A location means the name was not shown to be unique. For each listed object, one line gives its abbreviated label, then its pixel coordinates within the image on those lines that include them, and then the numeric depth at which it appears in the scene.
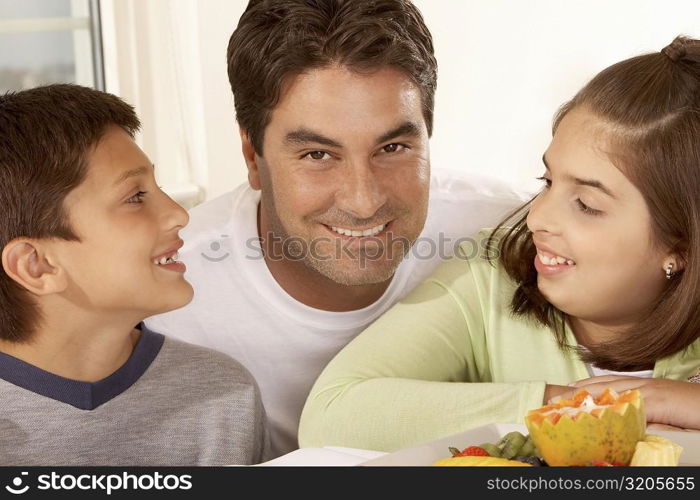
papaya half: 1.21
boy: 1.49
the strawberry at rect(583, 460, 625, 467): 1.21
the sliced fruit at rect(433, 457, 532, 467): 1.21
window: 2.29
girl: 1.43
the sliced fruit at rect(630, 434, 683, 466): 1.21
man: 1.60
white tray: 1.25
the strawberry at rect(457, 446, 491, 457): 1.23
